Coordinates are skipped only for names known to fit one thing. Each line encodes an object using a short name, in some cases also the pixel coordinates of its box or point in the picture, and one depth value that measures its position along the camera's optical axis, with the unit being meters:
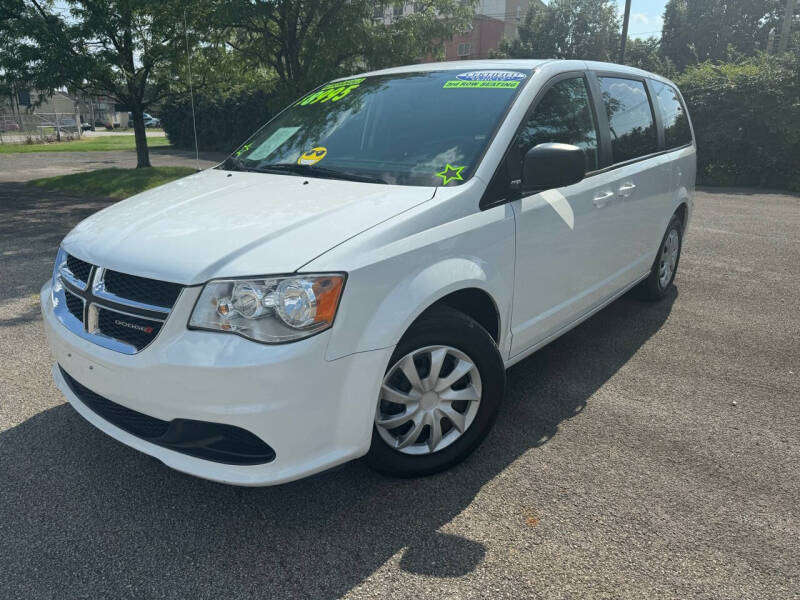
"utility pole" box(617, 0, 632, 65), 25.49
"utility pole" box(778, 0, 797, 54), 23.69
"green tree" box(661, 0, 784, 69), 43.91
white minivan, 2.29
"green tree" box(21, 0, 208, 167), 12.09
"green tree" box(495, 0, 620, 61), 38.03
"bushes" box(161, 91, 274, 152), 26.56
